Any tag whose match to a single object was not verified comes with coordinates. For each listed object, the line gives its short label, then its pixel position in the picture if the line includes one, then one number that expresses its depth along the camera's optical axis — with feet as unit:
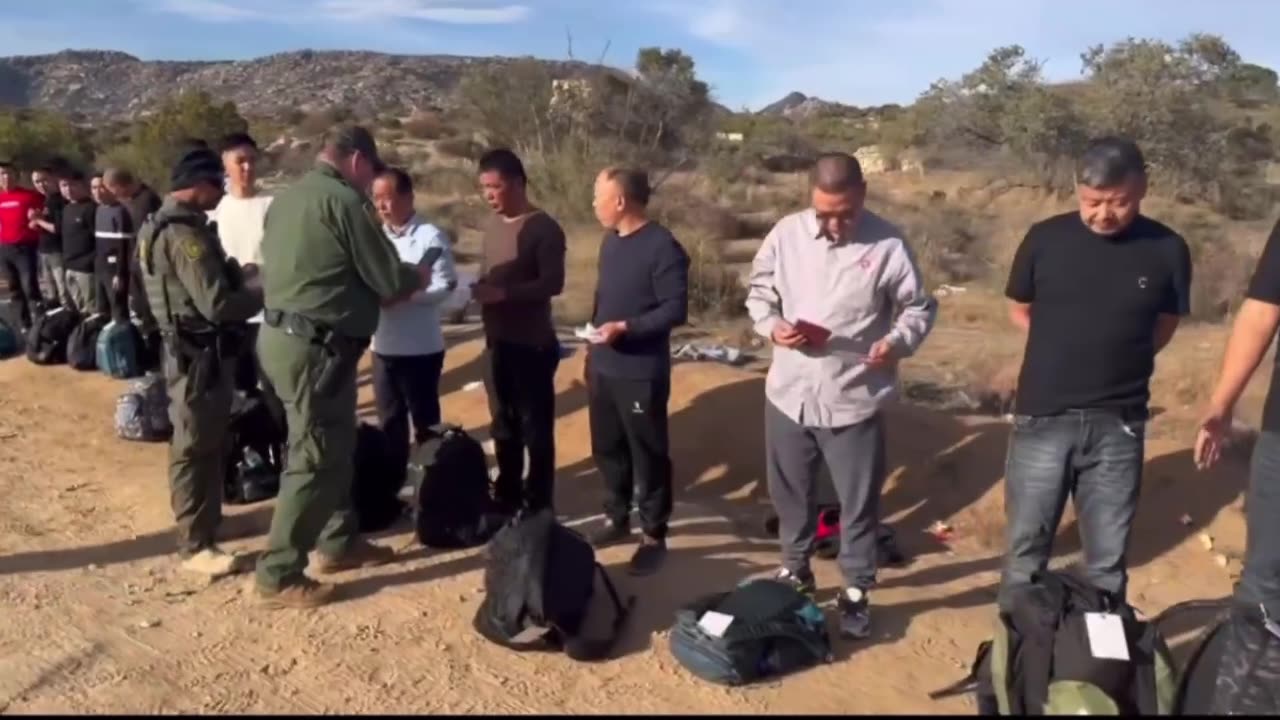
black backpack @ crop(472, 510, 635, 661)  15.25
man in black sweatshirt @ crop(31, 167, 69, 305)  36.35
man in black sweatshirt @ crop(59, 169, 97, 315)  34.86
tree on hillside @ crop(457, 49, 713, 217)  81.51
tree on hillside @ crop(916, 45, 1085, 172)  80.74
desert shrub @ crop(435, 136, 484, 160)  103.09
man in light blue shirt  19.12
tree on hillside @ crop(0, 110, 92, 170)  82.48
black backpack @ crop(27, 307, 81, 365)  33.24
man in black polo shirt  14.11
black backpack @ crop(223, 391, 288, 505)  21.68
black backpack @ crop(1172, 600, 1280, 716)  12.32
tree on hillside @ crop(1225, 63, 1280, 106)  80.54
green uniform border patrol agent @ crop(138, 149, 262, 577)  17.11
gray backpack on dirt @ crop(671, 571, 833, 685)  14.55
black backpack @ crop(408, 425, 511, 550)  18.98
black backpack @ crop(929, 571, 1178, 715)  12.28
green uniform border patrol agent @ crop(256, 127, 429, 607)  15.60
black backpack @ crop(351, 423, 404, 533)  19.81
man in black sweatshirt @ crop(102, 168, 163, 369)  32.58
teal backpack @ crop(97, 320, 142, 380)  31.01
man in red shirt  37.01
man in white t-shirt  21.77
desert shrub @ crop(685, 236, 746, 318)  46.65
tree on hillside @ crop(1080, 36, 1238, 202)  75.77
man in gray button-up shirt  15.11
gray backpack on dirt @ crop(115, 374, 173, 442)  25.80
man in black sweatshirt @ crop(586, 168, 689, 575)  17.19
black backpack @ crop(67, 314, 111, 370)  32.42
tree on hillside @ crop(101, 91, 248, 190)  80.38
